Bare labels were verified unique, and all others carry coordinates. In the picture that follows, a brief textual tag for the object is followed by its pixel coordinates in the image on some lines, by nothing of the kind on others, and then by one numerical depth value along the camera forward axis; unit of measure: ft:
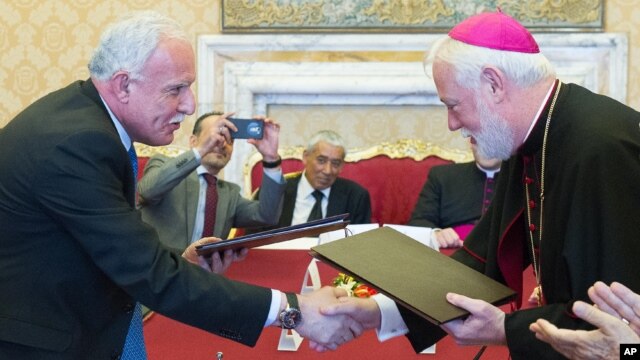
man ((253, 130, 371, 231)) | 16.31
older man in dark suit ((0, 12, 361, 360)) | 6.55
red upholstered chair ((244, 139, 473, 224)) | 17.16
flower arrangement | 8.72
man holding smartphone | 13.14
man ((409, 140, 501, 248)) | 16.31
